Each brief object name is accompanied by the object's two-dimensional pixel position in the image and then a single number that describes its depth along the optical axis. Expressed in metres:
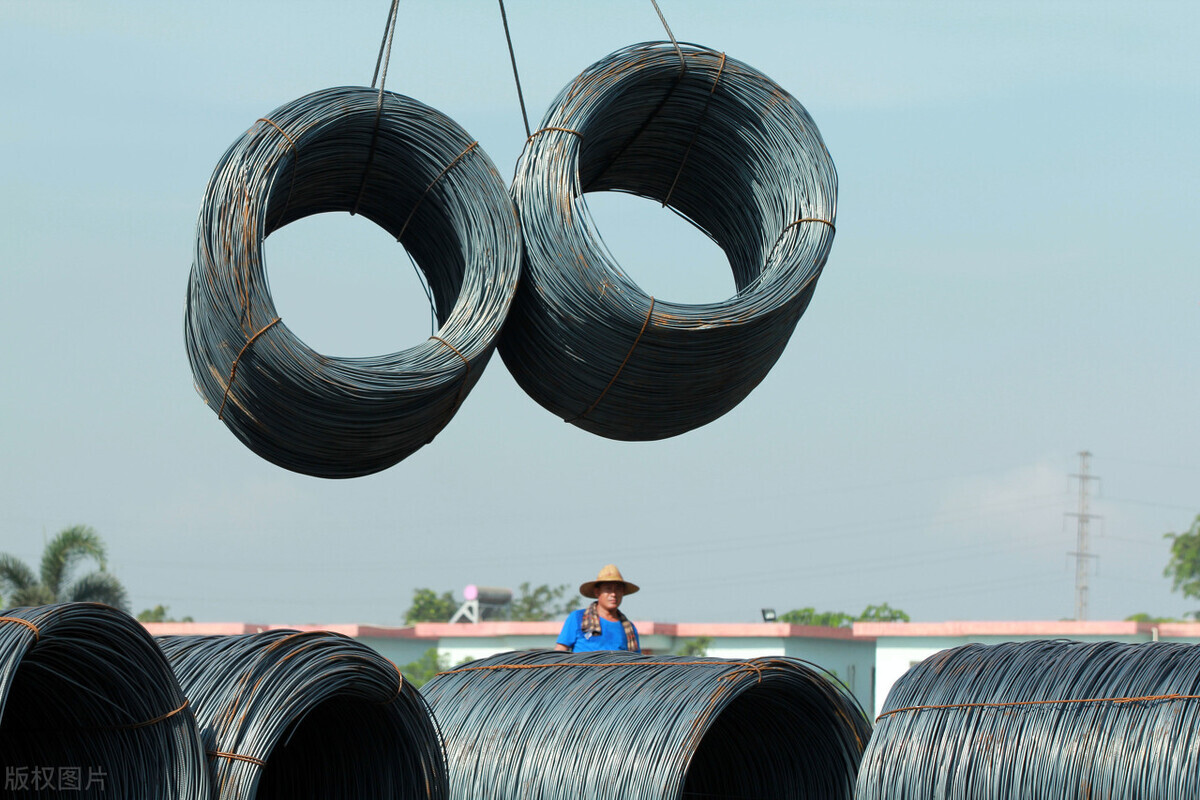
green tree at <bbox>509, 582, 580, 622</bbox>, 107.25
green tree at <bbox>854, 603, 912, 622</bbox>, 86.12
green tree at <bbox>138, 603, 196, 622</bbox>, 80.14
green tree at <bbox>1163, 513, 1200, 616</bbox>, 105.94
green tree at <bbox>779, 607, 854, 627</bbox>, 89.62
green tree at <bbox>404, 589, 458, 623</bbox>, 108.81
